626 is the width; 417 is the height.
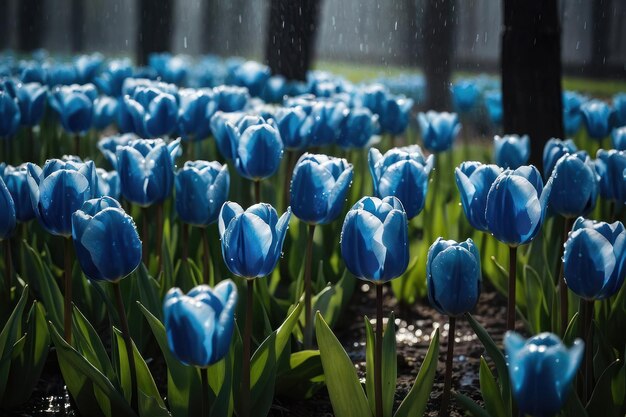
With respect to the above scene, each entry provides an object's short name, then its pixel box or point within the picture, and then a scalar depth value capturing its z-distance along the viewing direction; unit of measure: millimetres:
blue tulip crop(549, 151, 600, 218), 2252
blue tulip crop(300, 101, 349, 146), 3121
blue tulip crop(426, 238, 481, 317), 1718
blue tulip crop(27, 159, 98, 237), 2012
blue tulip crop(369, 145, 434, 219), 2256
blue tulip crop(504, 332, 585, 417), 1353
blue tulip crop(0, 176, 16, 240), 2096
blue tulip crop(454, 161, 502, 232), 2059
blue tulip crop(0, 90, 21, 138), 3238
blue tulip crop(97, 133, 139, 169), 3170
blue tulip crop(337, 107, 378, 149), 3490
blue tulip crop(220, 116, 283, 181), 2479
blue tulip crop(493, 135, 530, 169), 3043
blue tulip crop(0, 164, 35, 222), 2330
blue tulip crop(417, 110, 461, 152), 3664
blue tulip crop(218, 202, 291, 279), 1715
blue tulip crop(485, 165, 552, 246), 1857
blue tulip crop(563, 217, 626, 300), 1700
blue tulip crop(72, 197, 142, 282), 1764
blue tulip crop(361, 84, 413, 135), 4008
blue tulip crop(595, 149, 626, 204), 2451
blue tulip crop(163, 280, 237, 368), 1466
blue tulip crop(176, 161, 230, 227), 2242
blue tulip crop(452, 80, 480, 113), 5160
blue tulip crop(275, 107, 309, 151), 3000
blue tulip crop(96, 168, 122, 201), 2510
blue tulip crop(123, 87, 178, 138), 3055
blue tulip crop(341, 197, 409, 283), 1732
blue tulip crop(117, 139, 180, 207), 2342
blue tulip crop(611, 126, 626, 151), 3141
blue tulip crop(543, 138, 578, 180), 2723
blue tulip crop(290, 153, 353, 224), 2098
